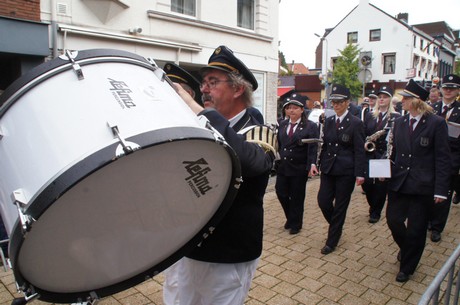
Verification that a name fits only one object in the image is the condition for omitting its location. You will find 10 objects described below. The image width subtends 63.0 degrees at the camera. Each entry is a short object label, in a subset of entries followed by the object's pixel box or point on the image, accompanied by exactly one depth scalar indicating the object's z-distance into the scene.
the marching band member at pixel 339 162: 4.56
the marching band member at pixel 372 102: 8.28
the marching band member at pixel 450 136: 5.05
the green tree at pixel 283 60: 68.50
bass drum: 1.13
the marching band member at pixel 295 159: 5.23
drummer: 1.92
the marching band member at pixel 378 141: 5.84
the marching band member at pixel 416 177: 3.75
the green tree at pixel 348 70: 35.66
